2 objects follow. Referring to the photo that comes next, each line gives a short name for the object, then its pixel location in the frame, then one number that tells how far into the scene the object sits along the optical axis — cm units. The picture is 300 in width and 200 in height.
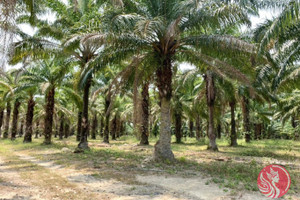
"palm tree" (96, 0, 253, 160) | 969
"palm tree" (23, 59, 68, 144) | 2002
